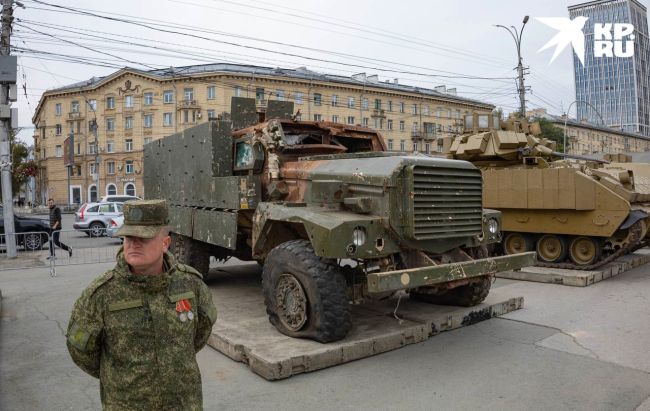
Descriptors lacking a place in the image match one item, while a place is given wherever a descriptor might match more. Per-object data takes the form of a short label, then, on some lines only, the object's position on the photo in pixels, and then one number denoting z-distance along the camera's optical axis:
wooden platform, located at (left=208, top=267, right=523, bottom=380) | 4.92
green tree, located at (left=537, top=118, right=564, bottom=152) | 53.78
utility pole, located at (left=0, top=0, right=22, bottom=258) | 14.04
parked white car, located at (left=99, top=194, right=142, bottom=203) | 27.99
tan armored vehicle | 9.98
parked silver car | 21.36
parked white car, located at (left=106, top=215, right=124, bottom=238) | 19.71
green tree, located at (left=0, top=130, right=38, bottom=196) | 37.28
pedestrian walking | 14.23
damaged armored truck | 5.23
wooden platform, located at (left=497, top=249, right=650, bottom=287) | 9.17
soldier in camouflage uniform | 2.28
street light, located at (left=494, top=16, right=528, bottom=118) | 21.66
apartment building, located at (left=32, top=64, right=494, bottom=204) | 50.69
